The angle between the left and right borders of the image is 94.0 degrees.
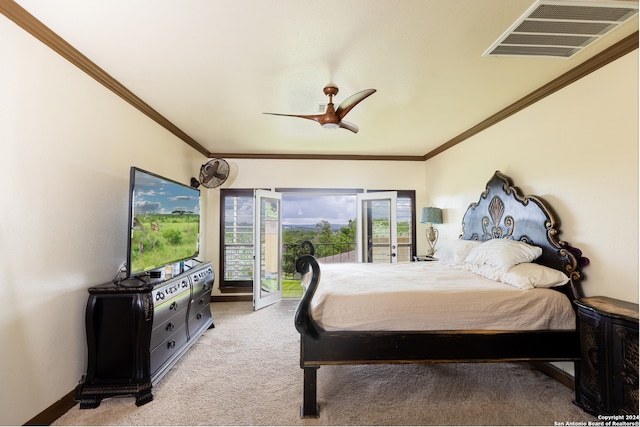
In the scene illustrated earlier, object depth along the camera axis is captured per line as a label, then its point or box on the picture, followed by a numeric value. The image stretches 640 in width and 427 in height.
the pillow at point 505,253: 2.57
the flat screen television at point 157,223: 2.36
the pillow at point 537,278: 2.29
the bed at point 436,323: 2.11
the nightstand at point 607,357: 1.73
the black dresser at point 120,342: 2.16
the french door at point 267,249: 4.63
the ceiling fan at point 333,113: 2.41
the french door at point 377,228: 5.17
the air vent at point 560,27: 1.61
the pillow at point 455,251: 3.36
